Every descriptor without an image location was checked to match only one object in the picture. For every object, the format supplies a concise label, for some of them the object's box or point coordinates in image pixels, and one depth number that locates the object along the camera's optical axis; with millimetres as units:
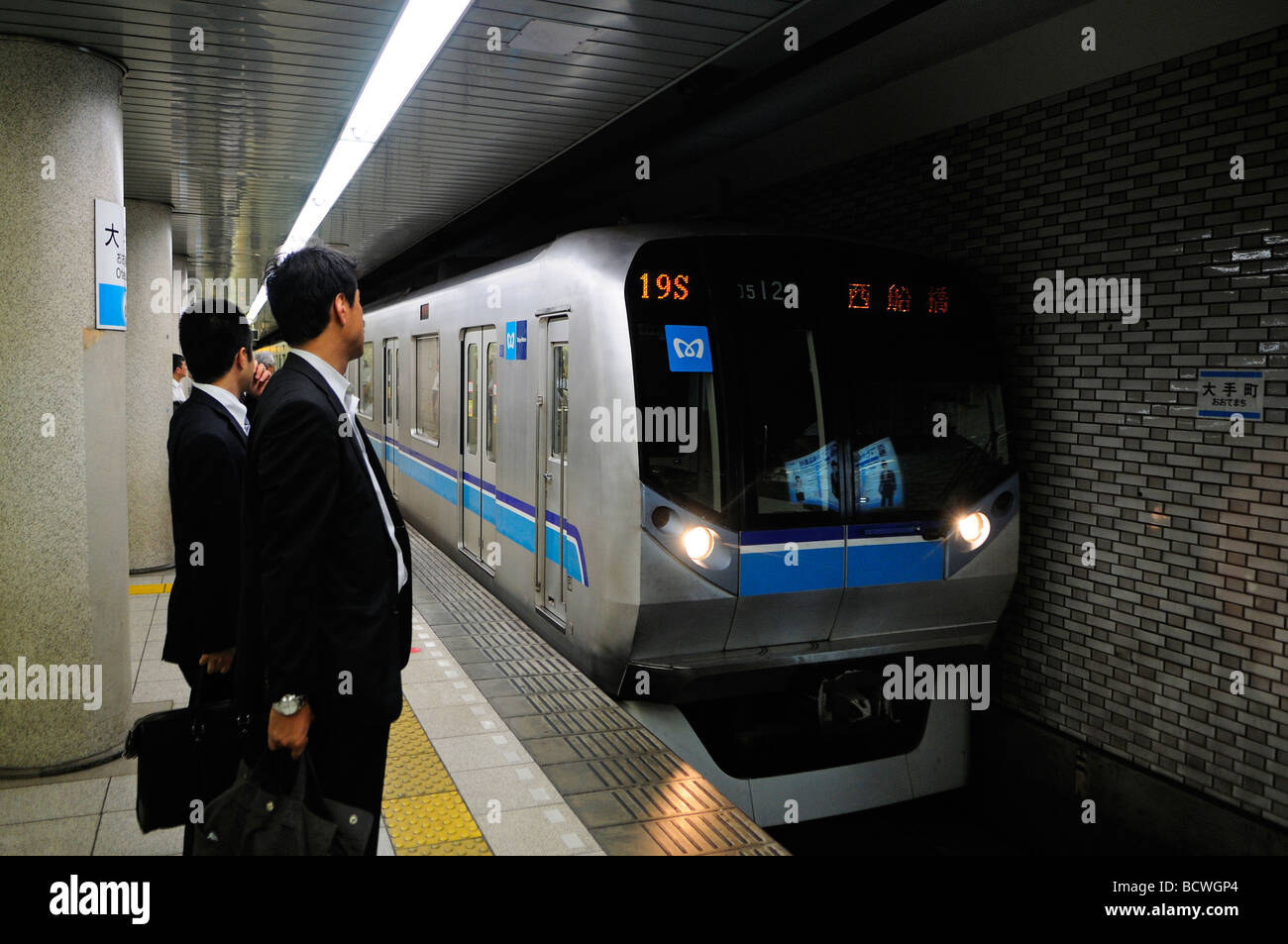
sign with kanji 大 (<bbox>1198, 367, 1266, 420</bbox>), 4066
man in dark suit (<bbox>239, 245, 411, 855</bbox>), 2057
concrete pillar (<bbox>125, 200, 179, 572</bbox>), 7965
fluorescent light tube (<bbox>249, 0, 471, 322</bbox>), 4195
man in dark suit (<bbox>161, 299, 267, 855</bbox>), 2725
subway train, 4160
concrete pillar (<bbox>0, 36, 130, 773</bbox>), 3830
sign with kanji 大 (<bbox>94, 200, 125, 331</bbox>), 3990
